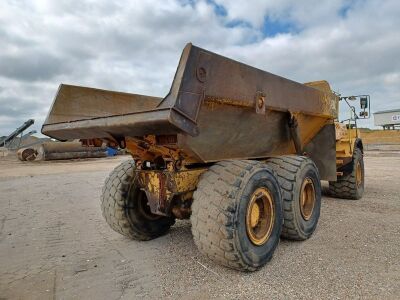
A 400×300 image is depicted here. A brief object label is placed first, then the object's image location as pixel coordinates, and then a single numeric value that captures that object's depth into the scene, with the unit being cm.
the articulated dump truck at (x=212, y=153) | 305
